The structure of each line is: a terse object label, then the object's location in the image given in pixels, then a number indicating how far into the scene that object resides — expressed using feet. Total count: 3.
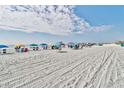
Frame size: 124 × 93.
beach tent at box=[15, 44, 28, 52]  29.71
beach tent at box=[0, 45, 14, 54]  26.32
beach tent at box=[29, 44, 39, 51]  36.78
